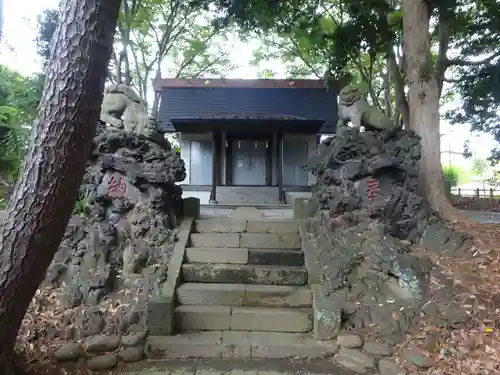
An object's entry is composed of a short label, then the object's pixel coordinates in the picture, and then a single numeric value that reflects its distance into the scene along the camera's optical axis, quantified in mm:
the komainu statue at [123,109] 5930
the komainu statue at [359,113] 6176
